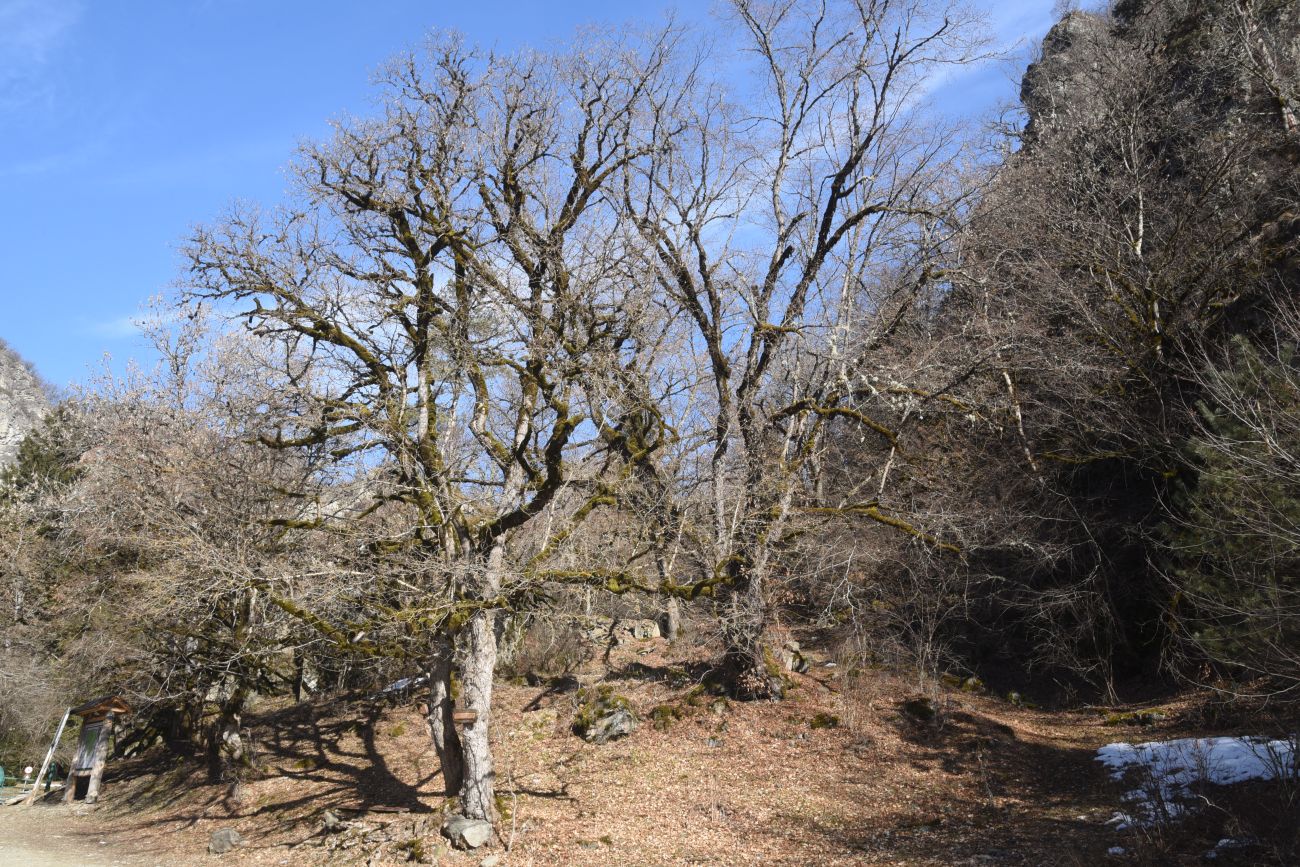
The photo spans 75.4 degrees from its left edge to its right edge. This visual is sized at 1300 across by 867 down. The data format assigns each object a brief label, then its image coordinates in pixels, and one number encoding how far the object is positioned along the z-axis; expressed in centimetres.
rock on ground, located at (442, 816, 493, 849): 1038
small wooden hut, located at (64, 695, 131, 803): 1795
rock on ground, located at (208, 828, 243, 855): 1271
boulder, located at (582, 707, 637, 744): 1403
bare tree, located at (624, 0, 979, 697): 1419
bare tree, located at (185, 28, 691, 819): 1073
